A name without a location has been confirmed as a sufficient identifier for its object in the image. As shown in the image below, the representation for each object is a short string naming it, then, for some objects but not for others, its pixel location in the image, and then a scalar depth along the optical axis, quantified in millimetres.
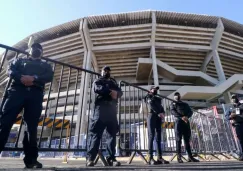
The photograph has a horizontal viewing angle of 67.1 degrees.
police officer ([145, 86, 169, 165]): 3320
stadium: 20062
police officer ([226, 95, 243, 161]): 4672
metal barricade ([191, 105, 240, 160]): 5352
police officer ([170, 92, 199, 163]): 3915
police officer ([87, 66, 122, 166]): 2553
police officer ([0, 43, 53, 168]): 1879
